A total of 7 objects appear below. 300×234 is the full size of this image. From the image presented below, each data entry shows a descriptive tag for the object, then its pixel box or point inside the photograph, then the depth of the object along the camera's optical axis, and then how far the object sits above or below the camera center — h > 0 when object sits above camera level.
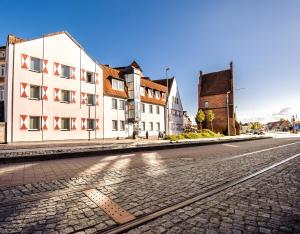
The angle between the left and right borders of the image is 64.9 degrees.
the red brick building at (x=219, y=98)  53.91 +7.19
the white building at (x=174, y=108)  46.37 +4.05
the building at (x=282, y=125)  149.73 +1.30
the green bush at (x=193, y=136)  31.53 -1.17
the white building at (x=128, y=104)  33.38 +3.72
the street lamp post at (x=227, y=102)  52.41 +5.73
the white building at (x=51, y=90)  23.36 +4.41
